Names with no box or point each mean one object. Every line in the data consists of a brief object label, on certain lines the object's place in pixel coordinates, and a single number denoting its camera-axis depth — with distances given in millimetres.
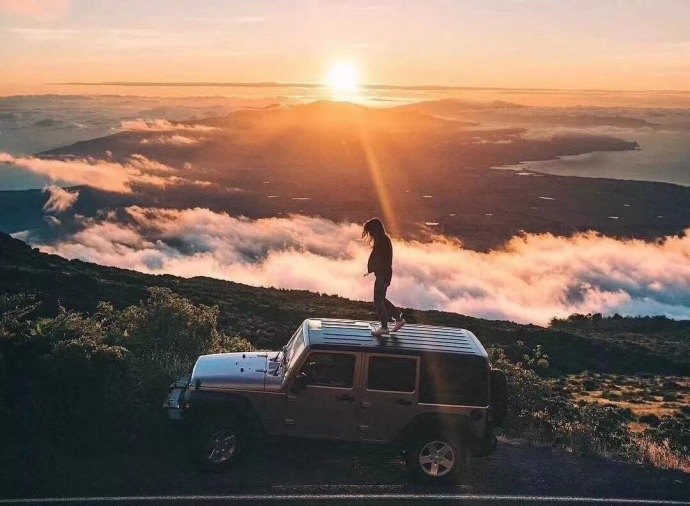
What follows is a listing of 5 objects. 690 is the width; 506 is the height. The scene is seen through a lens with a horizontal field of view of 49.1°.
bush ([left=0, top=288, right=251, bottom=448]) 9133
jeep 8477
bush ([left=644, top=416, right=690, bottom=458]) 14695
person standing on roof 9898
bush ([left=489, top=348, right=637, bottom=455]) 11320
